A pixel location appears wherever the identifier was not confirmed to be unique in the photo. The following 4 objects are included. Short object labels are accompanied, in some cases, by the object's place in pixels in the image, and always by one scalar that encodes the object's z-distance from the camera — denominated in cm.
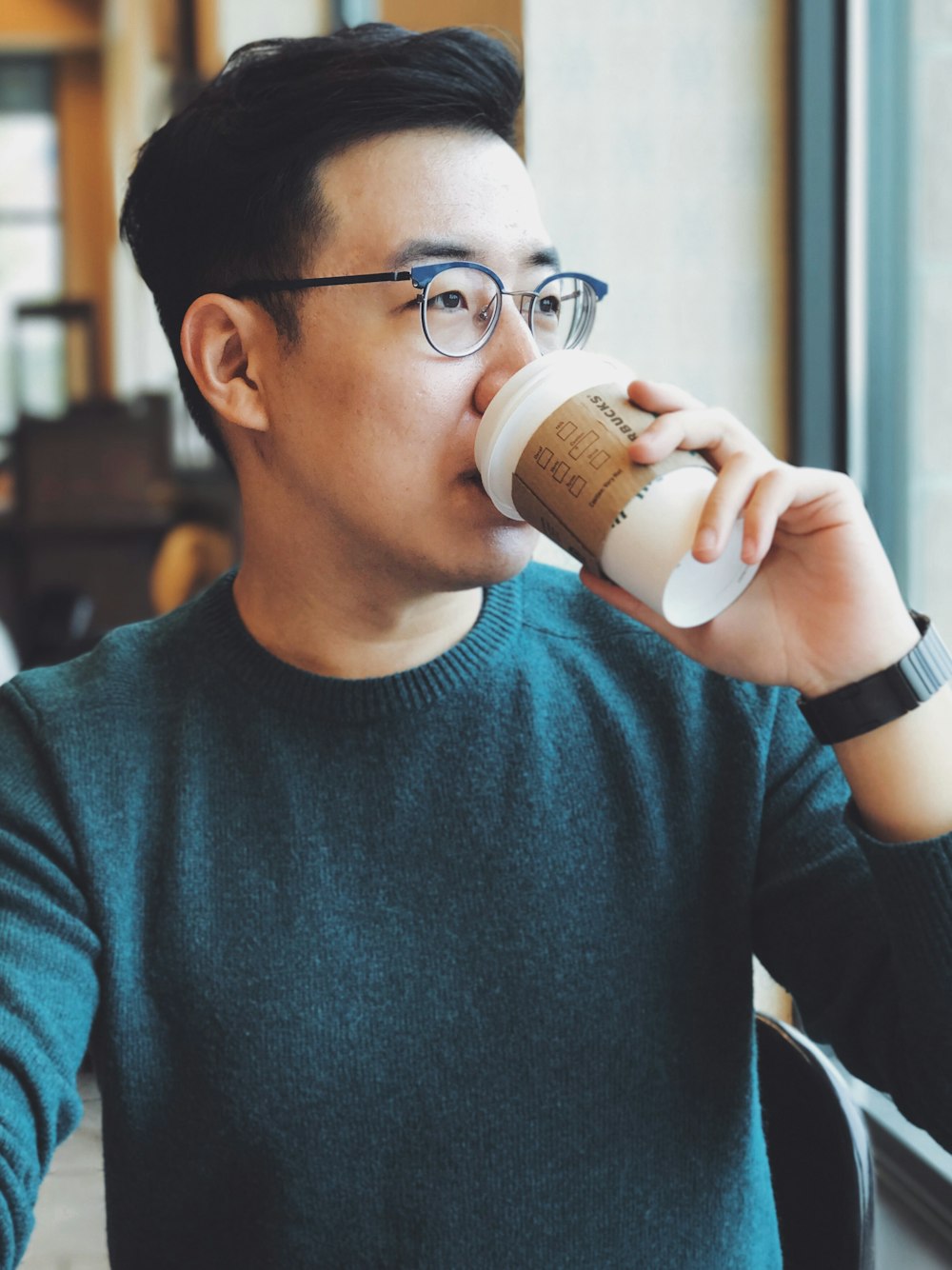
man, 97
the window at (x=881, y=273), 155
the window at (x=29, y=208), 1031
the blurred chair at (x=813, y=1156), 93
